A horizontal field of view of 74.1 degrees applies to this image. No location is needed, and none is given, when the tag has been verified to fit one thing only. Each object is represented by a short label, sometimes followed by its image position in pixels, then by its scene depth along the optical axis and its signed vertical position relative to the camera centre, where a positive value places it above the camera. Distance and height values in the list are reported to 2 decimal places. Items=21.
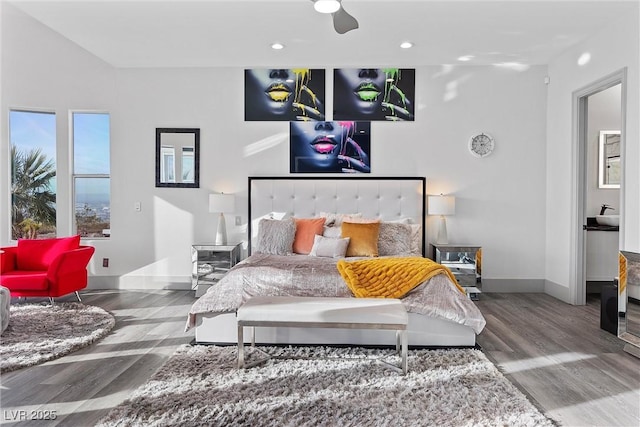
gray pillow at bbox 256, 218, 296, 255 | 4.58 -0.33
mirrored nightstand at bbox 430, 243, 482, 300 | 4.93 -0.63
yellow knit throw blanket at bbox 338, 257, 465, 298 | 3.25 -0.54
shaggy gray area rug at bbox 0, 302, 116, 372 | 2.99 -1.06
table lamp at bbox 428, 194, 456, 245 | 4.98 +0.02
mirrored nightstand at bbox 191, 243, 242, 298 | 5.04 -0.67
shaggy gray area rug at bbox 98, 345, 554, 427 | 2.15 -1.07
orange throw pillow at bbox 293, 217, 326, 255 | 4.56 -0.29
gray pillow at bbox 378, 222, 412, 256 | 4.51 -0.36
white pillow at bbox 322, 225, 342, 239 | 4.56 -0.28
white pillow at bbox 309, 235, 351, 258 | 4.20 -0.41
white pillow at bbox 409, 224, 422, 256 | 4.76 -0.37
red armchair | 4.24 -0.66
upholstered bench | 2.69 -0.70
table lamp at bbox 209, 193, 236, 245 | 5.12 +0.01
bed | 3.24 -0.49
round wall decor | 5.34 +0.78
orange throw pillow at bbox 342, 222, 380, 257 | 4.29 -0.31
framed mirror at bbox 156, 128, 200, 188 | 5.44 +0.62
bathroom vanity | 4.91 -0.53
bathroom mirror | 5.52 +0.62
